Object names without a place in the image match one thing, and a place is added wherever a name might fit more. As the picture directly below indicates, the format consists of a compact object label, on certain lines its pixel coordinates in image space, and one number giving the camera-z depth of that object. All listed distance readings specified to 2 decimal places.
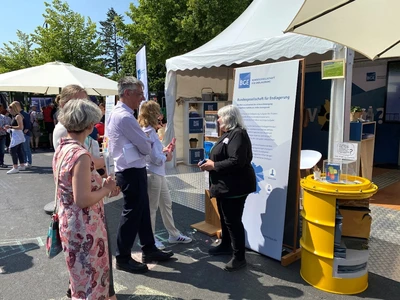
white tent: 5.00
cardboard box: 2.84
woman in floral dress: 1.96
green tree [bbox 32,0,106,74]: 19.27
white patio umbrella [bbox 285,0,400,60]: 2.54
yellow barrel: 2.76
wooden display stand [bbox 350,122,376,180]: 5.63
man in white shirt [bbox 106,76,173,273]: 2.98
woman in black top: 3.06
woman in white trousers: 3.51
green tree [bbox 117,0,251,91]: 14.16
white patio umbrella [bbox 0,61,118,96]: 5.29
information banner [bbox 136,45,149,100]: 5.50
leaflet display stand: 4.23
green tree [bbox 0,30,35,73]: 22.55
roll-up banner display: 3.28
